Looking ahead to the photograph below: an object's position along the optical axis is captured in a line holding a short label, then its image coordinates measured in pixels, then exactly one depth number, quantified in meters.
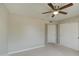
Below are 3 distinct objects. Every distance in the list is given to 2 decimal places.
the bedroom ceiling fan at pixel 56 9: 2.17
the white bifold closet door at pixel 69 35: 3.50
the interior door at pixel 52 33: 5.18
